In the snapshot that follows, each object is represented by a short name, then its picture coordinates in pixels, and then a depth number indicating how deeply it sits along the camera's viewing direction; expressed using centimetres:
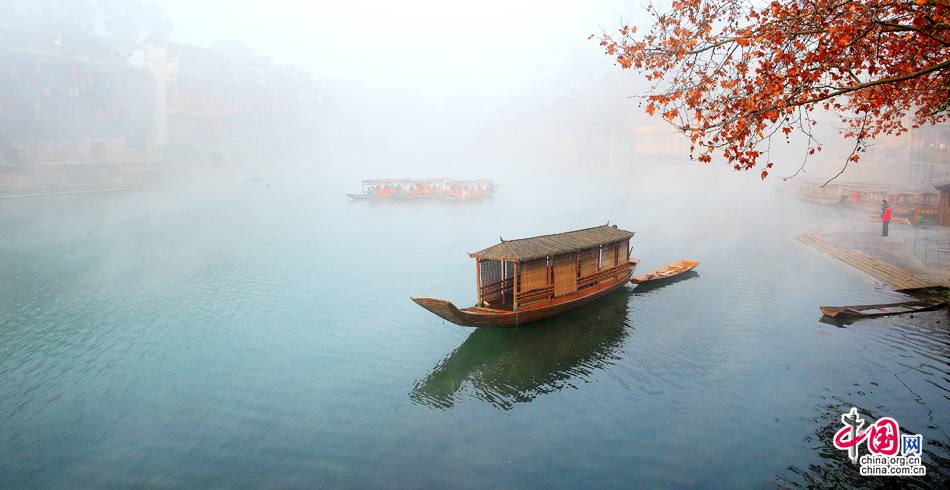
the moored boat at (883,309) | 1577
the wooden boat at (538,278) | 1590
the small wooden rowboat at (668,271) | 2160
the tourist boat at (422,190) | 5303
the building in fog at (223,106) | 5656
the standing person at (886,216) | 2625
